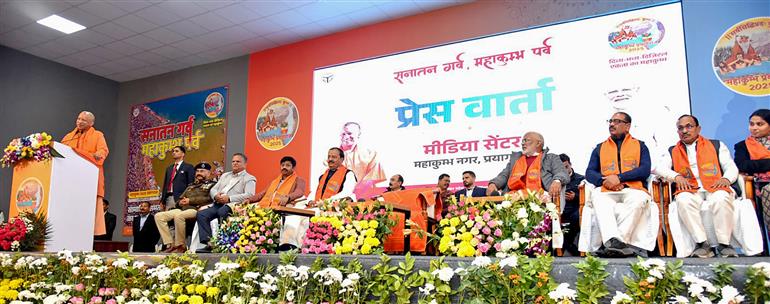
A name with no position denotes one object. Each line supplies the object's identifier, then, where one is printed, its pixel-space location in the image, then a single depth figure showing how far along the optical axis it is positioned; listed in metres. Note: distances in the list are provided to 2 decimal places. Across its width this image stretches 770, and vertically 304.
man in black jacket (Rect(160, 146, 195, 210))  6.62
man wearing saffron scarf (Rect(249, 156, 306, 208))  5.59
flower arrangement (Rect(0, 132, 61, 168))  5.04
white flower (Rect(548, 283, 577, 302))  2.04
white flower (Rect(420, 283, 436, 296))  2.38
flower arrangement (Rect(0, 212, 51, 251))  4.74
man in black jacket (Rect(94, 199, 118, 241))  8.63
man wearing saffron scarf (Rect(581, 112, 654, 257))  3.80
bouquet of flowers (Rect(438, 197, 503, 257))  3.19
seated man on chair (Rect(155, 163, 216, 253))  5.80
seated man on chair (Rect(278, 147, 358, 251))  5.23
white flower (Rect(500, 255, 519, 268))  2.26
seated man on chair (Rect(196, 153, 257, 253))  5.64
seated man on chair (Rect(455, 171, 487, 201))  6.04
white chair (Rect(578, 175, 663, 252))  3.83
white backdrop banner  5.46
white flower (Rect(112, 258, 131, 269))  3.33
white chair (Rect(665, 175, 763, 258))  3.61
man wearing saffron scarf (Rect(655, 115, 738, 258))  3.66
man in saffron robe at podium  5.48
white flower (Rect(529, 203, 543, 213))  3.26
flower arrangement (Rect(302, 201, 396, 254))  3.56
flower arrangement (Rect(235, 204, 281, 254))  4.30
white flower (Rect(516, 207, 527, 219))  3.22
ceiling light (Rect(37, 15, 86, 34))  7.69
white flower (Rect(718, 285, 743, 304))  1.85
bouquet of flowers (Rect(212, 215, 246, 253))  4.46
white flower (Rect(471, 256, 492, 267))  2.33
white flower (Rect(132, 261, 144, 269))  3.37
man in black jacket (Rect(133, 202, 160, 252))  7.05
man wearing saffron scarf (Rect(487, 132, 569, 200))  4.58
